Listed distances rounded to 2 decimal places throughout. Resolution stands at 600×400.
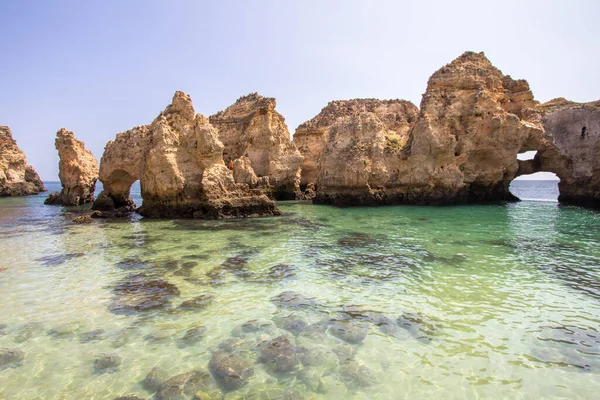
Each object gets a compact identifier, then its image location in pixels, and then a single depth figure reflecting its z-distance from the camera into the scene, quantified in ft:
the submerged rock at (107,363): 16.11
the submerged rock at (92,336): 18.76
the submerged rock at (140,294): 23.12
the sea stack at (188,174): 68.80
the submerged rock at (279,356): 16.15
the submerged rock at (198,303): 22.98
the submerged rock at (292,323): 19.92
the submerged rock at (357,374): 15.16
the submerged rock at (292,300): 23.66
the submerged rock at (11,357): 16.46
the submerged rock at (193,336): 18.52
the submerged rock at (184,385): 14.16
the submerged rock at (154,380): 14.76
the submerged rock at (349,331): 18.86
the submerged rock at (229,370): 14.94
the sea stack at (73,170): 116.57
